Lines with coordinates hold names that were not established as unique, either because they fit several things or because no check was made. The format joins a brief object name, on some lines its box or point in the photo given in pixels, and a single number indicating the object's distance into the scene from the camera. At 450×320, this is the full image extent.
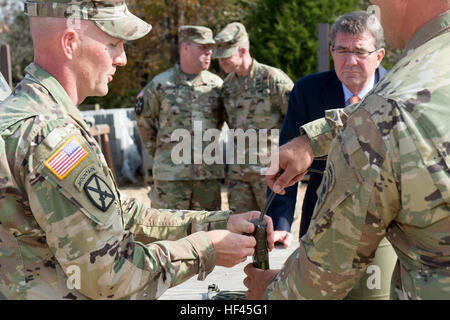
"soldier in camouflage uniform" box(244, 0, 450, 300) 1.46
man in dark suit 3.46
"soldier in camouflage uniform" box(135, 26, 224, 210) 5.93
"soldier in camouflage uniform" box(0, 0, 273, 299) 1.69
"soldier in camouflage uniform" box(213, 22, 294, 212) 5.79
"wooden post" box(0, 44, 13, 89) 6.52
